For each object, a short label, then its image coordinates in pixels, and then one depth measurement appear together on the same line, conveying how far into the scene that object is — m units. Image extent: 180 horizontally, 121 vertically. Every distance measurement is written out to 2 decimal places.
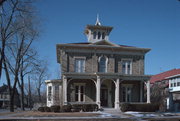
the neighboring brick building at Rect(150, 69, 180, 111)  34.92
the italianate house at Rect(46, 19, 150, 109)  28.25
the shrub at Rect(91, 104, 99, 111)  26.27
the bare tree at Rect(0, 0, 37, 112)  25.39
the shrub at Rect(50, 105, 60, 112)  25.59
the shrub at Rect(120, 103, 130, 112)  26.19
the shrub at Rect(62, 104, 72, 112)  25.51
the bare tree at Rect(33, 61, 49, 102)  60.43
